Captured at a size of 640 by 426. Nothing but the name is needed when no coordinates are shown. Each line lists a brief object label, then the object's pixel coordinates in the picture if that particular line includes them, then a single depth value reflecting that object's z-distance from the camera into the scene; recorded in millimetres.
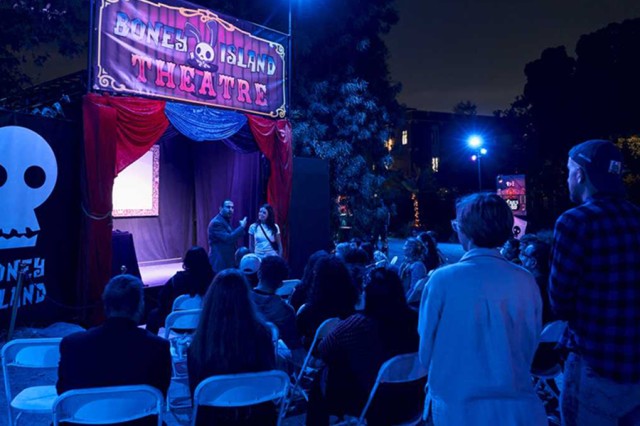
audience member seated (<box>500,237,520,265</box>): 6656
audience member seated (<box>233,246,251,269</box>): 7850
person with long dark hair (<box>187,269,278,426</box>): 2412
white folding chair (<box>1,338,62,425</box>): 2701
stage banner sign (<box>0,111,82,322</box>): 5938
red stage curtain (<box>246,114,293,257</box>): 9273
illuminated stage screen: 10312
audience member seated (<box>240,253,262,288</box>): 5031
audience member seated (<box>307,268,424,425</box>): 2705
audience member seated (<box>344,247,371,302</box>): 4713
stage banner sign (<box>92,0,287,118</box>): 6859
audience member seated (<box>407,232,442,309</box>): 5818
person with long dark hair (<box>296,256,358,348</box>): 3551
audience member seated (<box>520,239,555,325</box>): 4070
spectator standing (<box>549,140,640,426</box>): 1730
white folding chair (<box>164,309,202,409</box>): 3490
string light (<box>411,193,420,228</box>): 28447
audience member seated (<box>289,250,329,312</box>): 4230
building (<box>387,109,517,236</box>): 27758
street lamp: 16938
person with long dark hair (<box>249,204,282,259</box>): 7852
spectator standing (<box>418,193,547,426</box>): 1621
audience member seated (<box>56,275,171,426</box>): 2248
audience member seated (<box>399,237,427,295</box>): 5363
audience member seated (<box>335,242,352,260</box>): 5058
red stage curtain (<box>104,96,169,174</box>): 6887
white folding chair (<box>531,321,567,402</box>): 3365
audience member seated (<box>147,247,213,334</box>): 4141
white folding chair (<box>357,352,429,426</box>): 2588
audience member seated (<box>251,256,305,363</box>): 3594
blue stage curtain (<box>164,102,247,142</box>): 7746
